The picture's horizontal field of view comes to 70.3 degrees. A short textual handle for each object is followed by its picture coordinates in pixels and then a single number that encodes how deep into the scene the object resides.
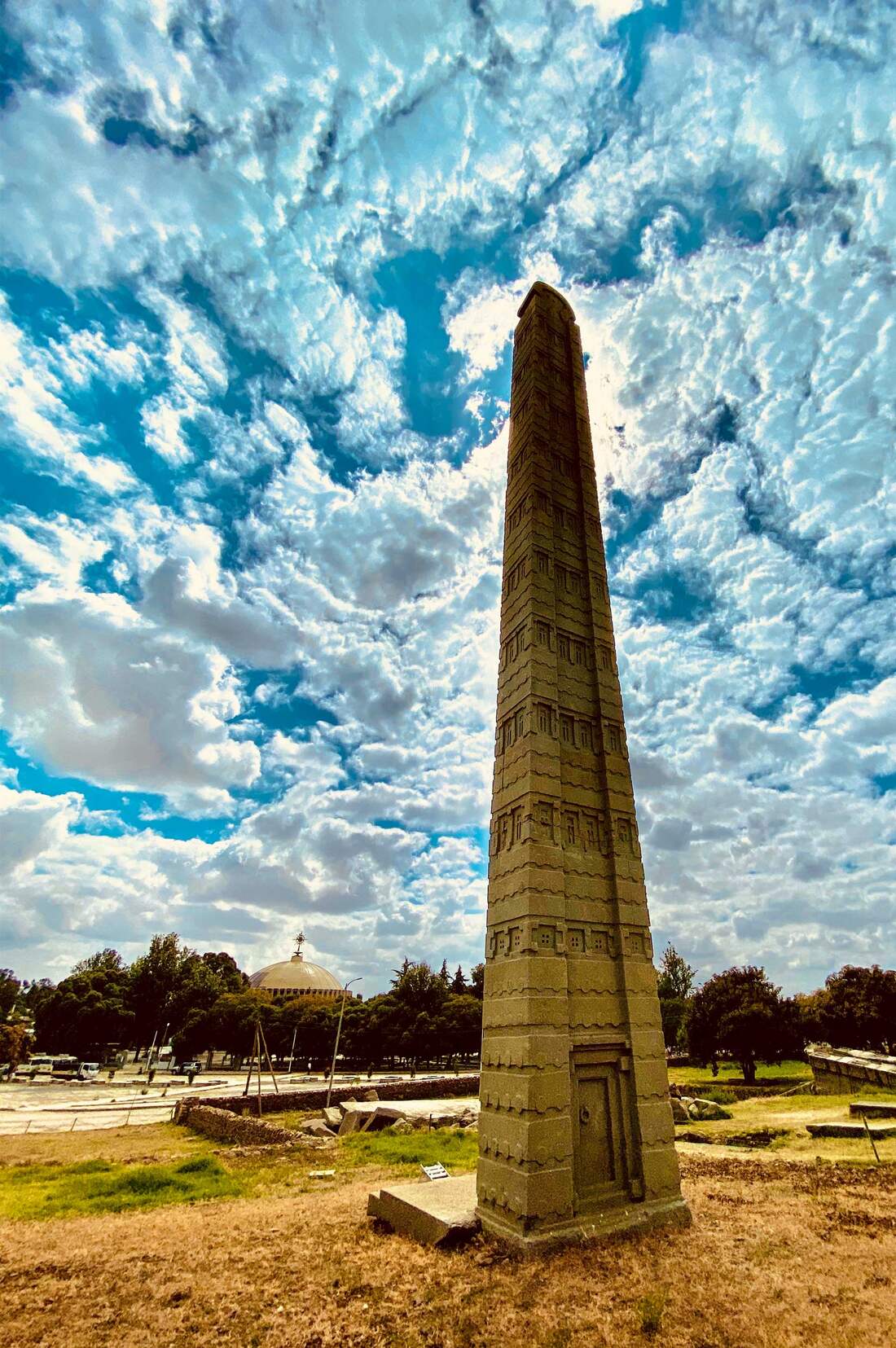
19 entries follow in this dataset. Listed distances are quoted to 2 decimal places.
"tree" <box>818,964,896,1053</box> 47.03
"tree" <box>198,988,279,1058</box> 61.88
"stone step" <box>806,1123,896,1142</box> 20.52
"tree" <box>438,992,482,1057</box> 55.84
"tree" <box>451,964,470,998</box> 77.25
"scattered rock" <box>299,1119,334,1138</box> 27.35
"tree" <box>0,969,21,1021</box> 81.50
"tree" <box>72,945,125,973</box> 89.69
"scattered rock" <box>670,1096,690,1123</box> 26.48
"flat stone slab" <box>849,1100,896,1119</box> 23.39
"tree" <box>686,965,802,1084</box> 44.03
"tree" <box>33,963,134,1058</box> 63.62
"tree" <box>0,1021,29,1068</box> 44.22
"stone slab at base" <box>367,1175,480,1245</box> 11.30
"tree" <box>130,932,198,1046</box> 68.50
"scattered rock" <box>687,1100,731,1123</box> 27.68
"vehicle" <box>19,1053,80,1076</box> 63.50
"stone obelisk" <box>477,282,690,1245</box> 11.81
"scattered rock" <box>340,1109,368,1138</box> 27.27
